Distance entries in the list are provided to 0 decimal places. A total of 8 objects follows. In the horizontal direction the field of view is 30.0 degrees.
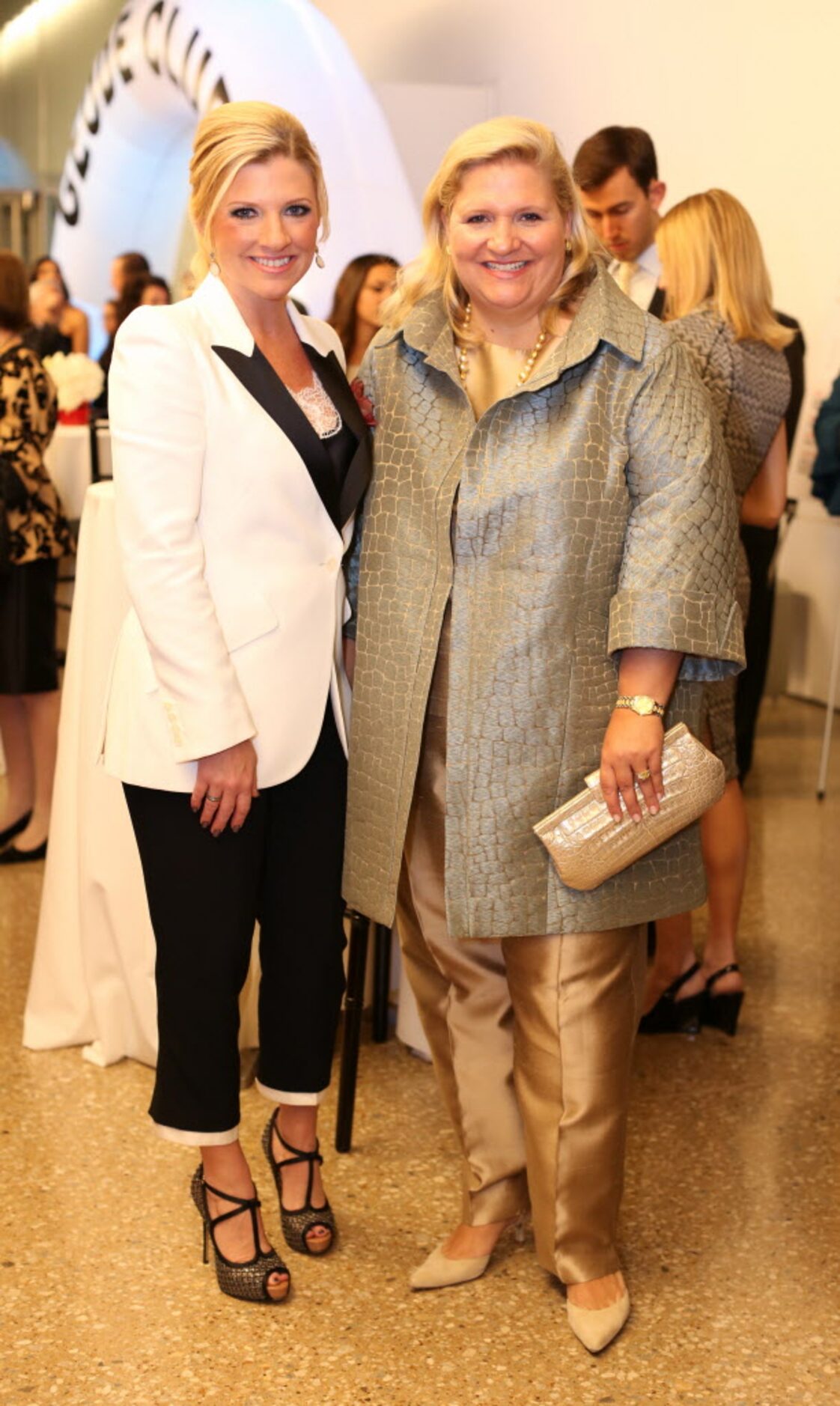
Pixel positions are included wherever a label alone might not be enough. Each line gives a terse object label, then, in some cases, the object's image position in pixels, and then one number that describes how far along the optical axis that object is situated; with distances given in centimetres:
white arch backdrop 652
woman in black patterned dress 411
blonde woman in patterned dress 289
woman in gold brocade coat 190
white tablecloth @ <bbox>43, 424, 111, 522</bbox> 523
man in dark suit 360
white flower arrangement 578
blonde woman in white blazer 191
